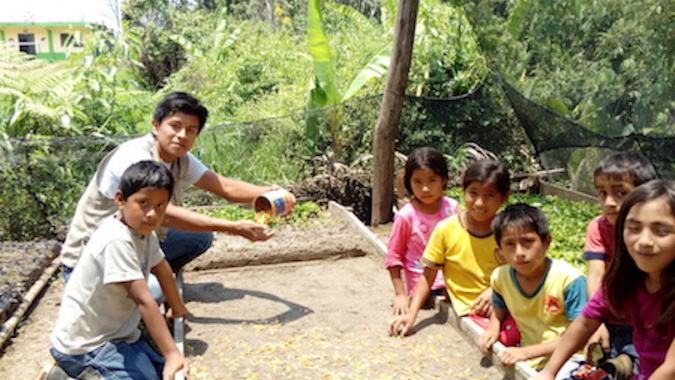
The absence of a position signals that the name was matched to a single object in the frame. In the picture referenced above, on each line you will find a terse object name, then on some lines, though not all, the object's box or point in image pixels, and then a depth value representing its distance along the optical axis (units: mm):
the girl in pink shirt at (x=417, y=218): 3959
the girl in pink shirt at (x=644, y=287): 2250
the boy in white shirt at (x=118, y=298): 3057
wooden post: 6672
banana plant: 8641
